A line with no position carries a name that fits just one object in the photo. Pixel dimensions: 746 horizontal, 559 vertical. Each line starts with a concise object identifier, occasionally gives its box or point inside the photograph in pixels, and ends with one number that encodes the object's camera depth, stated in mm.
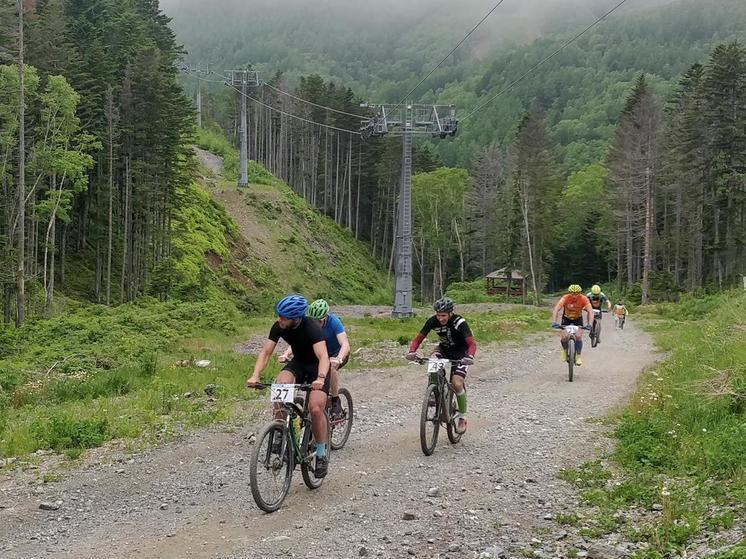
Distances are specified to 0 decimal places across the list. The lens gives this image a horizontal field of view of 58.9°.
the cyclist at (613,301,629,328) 28802
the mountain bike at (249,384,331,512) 6707
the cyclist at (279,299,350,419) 8398
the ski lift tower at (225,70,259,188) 63888
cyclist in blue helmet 7117
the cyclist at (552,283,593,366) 15805
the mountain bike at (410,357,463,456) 9016
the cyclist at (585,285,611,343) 20703
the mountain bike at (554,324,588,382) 15531
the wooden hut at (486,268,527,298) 64125
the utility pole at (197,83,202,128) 86962
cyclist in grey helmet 9445
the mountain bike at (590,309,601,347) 21172
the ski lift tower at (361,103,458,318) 33781
